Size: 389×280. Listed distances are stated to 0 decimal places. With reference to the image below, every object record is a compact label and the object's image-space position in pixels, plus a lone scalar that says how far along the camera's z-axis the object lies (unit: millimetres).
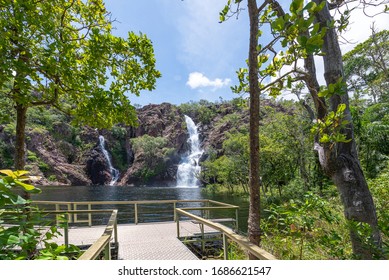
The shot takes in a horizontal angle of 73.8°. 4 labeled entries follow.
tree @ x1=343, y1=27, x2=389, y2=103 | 19500
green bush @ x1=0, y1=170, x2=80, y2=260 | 1145
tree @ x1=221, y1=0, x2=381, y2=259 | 1896
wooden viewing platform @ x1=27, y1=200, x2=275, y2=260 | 2814
